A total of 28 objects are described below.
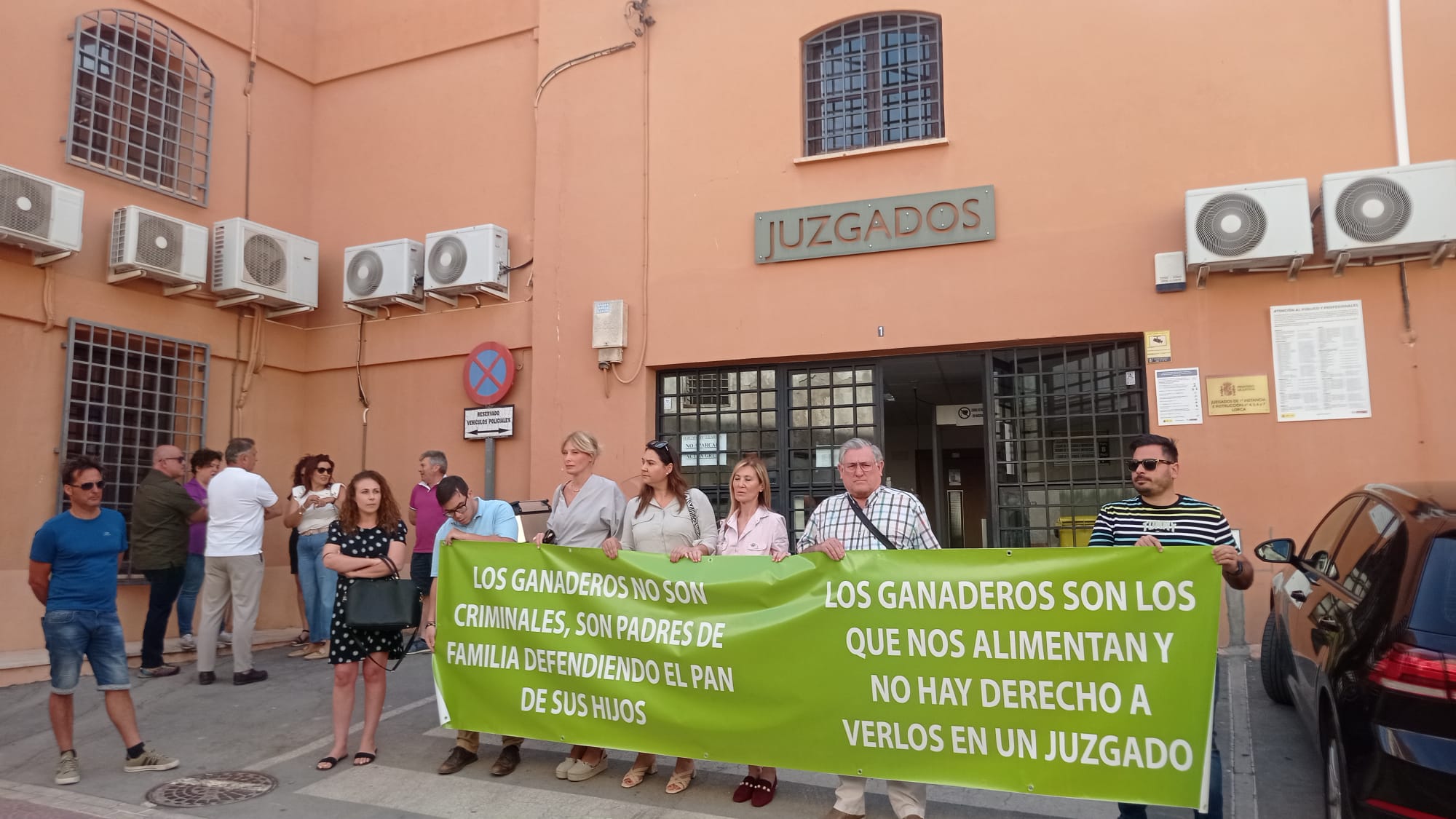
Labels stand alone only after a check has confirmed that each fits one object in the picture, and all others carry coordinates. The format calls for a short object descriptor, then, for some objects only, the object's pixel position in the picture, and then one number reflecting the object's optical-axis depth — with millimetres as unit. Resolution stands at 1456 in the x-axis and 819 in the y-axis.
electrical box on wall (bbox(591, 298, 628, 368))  8875
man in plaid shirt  4527
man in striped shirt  3957
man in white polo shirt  7777
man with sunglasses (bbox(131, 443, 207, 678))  7934
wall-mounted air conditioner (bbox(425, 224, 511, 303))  9547
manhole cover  5195
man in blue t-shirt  5316
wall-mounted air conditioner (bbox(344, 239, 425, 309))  9977
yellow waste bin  7527
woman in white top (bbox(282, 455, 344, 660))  8508
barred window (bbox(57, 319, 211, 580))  8664
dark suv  3117
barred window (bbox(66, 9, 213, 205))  8961
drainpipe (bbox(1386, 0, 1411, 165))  6762
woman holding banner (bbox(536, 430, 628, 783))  5535
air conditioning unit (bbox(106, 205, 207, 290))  8742
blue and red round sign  9547
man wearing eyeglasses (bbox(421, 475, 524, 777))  5457
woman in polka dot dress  5504
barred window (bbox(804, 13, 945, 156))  8266
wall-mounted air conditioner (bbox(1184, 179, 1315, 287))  6688
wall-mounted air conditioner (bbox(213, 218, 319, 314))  9609
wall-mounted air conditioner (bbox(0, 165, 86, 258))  7828
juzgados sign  7820
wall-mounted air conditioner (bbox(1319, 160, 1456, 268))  6359
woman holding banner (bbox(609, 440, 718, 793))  5242
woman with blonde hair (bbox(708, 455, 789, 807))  4910
